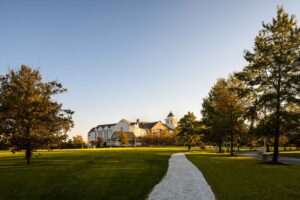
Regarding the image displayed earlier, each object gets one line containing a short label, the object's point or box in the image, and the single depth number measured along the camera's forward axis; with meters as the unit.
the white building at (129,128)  139.88
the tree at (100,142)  104.76
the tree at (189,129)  69.84
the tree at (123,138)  108.81
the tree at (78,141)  93.31
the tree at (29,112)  24.69
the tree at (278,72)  27.62
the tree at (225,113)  40.09
